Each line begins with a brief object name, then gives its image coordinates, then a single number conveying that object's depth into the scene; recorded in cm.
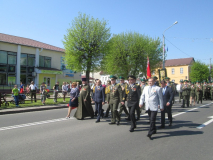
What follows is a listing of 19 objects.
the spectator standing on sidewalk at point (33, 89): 1617
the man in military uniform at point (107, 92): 831
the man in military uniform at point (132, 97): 659
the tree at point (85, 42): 2389
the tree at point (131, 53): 3000
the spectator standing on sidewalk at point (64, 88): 1772
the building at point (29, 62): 2691
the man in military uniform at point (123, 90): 832
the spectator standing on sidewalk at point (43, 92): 1453
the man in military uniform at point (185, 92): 1365
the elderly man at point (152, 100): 583
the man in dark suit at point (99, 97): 835
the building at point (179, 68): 5941
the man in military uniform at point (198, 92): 1708
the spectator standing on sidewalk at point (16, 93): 1309
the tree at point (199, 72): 5244
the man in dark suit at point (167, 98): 761
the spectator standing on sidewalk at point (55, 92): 1602
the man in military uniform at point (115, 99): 758
